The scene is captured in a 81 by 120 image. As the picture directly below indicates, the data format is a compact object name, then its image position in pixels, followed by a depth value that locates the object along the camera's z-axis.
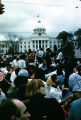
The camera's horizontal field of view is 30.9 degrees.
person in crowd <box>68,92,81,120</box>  1.83
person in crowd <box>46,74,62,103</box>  3.01
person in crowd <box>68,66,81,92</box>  2.72
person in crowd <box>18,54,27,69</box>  6.88
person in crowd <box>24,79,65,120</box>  1.77
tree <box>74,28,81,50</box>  59.44
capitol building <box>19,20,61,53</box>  74.76
